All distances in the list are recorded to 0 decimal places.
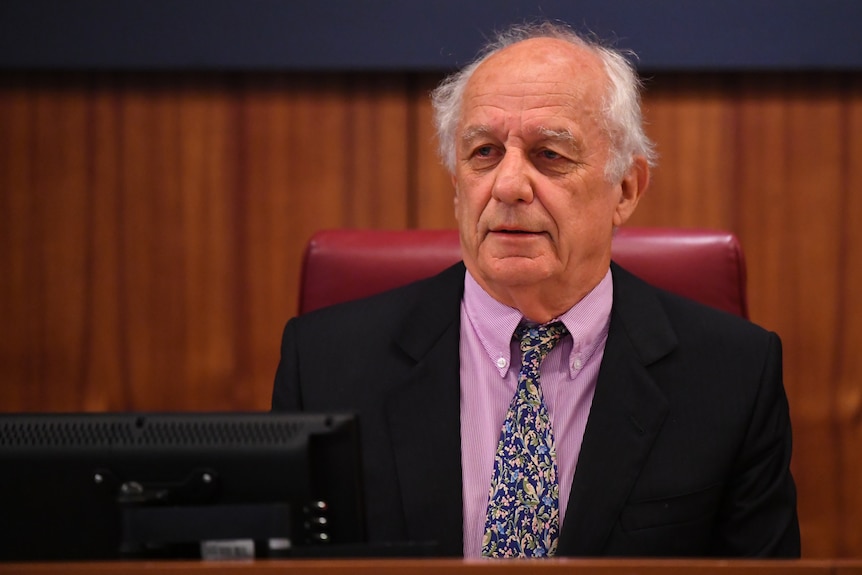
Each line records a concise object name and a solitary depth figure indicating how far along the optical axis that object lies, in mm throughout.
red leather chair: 4655
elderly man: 4477
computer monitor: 4214
